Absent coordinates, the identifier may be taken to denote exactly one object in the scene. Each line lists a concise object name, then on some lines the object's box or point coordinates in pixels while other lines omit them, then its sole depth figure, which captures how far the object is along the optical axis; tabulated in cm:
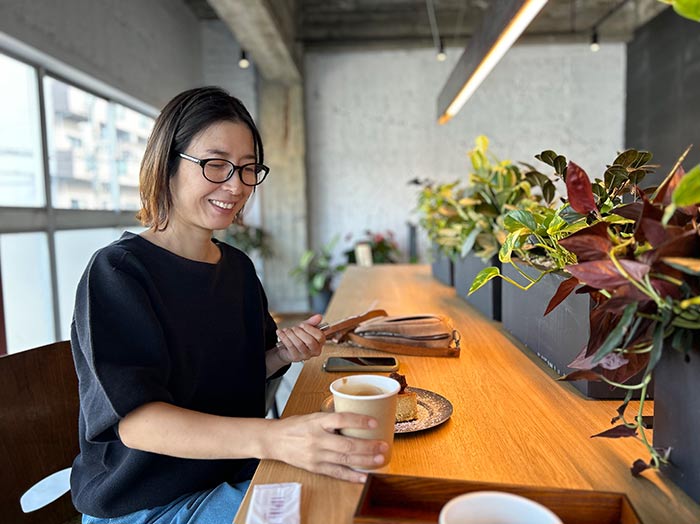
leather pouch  139
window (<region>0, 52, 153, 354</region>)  324
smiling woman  83
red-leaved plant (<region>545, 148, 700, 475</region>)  62
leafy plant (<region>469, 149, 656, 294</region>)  89
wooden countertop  70
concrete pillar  668
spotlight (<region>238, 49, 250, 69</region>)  537
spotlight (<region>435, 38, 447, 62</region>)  471
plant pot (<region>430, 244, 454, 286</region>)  259
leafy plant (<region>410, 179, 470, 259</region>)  218
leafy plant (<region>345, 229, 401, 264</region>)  642
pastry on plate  93
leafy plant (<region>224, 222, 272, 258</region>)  659
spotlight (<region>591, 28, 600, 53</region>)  601
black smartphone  123
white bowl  51
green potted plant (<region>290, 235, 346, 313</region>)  644
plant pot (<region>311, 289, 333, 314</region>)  643
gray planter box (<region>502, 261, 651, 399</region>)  104
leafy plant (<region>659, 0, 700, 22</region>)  55
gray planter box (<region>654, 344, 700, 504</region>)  68
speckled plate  90
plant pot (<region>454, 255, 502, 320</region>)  181
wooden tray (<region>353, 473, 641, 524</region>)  64
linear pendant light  172
